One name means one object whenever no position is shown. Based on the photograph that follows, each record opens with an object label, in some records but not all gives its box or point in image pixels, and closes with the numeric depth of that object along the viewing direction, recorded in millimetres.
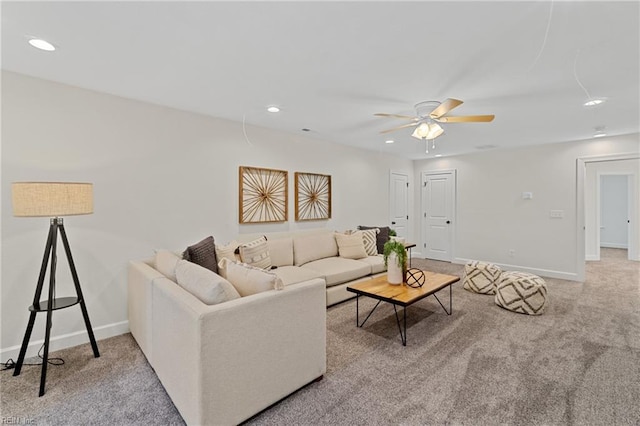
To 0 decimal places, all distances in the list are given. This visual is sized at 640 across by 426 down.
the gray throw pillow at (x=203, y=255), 2719
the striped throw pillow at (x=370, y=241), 4734
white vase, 3135
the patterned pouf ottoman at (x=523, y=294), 3359
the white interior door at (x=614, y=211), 7332
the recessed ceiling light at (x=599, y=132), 4047
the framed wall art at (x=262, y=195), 3893
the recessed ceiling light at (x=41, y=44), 1923
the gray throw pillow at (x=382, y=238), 5016
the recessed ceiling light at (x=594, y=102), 2948
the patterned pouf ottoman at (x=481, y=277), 4098
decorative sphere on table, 3145
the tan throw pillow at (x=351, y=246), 4496
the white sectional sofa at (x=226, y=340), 1529
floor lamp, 2018
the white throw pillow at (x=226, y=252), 3047
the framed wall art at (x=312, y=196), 4586
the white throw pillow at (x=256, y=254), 3391
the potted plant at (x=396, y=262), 3126
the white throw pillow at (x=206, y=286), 1697
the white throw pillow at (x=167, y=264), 2260
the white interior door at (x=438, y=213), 6348
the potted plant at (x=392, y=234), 5202
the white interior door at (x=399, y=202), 6355
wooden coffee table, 2709
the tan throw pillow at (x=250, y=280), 1895
